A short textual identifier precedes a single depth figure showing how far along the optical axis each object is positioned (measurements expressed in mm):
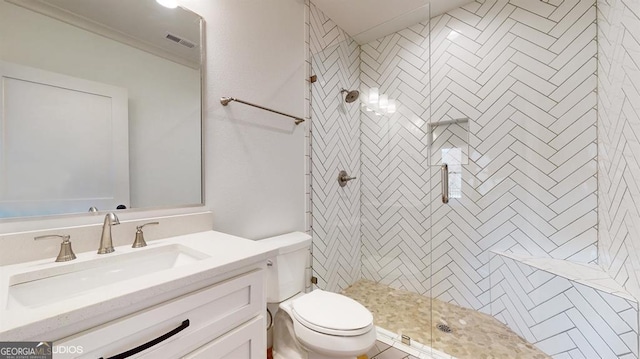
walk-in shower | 1515
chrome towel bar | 1365
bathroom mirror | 822
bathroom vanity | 501
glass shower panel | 2217
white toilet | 1094
